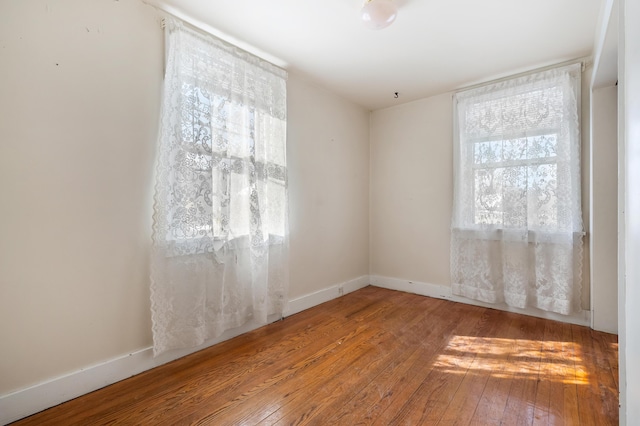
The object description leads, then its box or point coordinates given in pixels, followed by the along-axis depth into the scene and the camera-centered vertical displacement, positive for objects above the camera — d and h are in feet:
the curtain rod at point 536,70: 8.68 +4.64
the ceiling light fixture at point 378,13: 6.05 +4.32
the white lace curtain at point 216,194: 6.46 +0.52
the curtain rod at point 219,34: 6.66 +4.74
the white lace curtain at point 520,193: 8.76 +0.64
